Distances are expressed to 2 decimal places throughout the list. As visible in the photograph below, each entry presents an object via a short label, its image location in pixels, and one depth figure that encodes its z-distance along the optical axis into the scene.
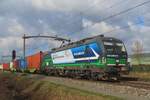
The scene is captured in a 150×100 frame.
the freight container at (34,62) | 22.78
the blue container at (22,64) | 28.94
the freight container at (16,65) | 33.16
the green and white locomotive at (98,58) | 11.34
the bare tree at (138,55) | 28.78
